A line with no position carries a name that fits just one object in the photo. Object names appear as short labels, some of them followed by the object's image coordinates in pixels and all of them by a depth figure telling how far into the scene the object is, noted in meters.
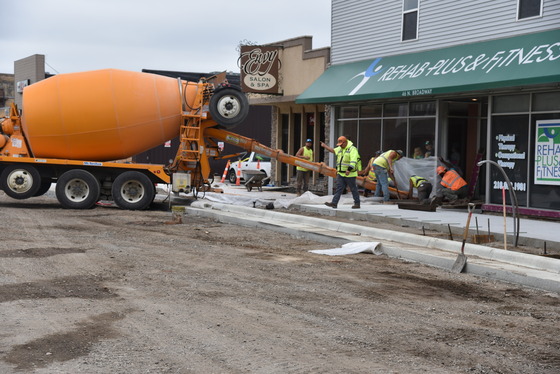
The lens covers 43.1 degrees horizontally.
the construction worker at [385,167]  19.45
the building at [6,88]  65.44
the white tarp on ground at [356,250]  11.55
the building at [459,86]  16.03
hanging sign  25.58
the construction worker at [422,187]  18.41
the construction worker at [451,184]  17.59
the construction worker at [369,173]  20.67
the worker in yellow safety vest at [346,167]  17.39
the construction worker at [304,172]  22.55
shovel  9.94
